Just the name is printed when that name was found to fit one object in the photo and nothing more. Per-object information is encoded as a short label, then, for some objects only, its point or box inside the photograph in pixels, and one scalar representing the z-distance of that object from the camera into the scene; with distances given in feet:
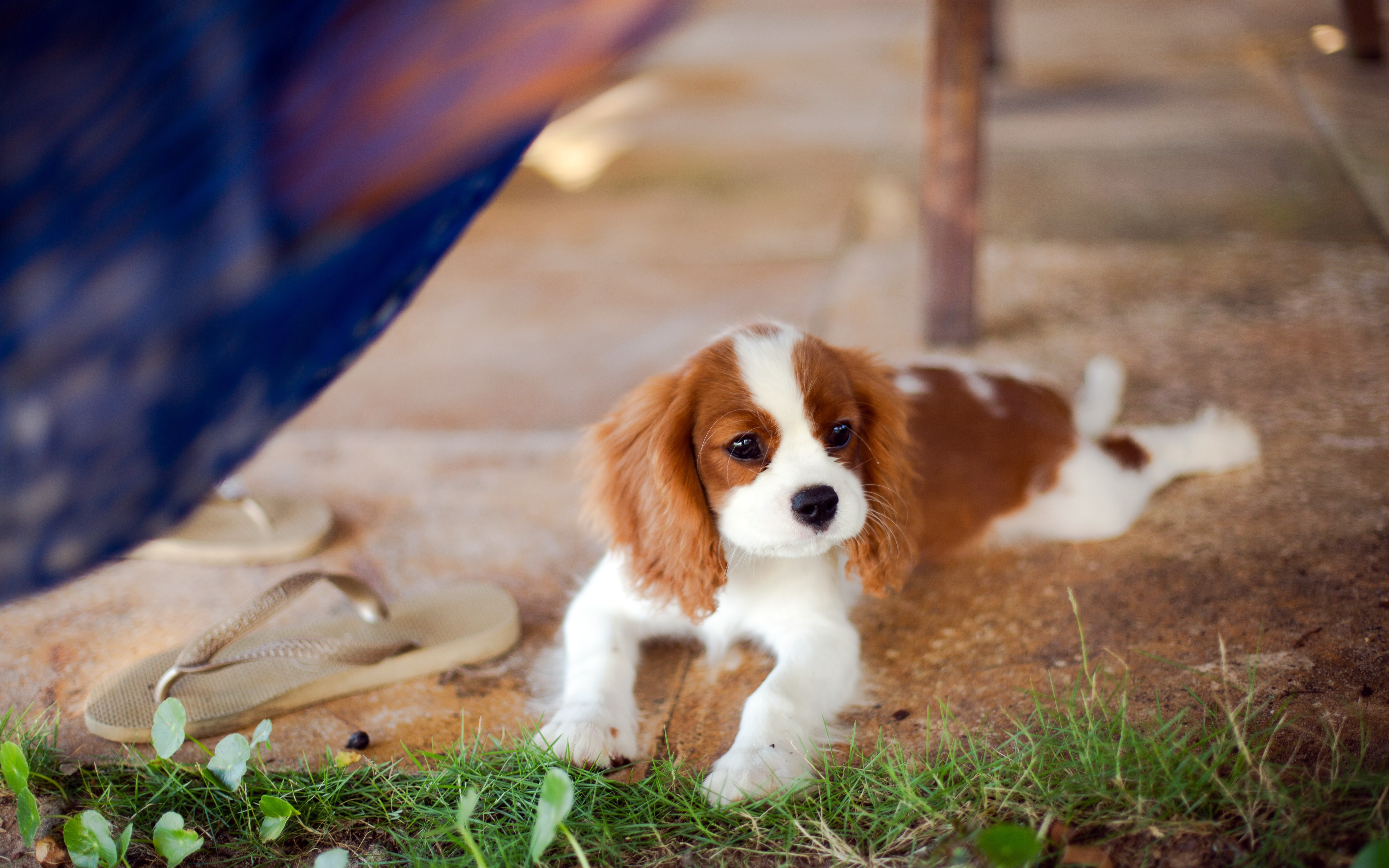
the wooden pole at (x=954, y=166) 5.84
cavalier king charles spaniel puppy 4.70
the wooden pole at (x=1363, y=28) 10.61
